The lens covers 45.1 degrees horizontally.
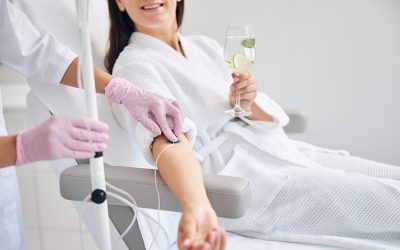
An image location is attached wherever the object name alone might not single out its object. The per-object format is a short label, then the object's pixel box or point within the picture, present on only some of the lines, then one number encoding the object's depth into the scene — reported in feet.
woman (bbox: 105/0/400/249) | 4.34
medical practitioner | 2.90
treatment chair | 3.67
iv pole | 2.84
